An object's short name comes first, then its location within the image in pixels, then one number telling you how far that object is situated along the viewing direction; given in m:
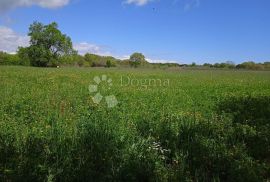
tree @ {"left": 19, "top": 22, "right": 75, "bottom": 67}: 43.47
